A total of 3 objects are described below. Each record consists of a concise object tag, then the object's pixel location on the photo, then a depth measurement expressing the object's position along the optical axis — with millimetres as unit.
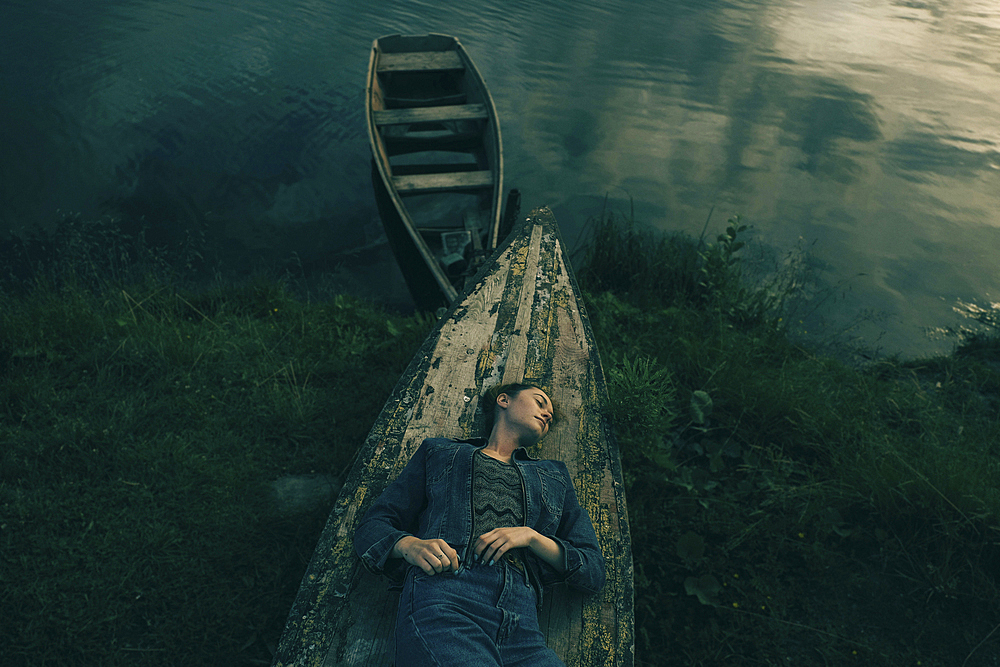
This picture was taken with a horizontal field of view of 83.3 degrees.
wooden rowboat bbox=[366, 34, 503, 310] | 5555
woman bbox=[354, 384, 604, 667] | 1952
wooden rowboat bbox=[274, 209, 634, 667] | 2197
